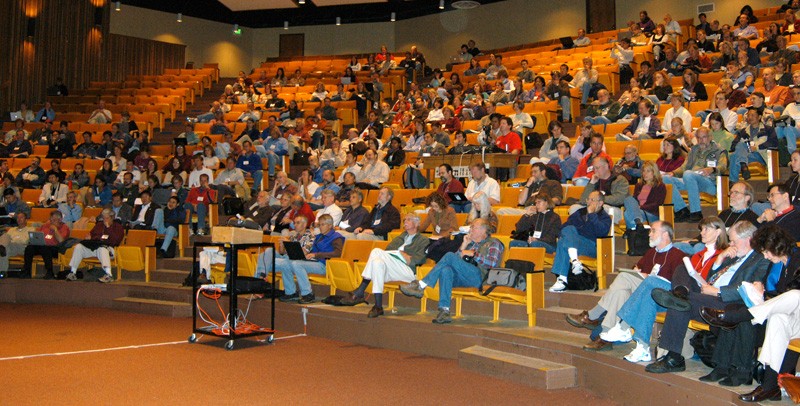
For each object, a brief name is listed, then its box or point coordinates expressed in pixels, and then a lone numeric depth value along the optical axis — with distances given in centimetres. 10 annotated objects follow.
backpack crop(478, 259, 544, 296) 614
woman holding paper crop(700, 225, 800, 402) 397
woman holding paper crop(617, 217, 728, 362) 479
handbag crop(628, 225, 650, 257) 659
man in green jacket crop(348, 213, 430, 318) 693
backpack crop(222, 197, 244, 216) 1061
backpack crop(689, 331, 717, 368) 442
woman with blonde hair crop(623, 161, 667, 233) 684
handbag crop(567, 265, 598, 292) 623
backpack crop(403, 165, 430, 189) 1002
